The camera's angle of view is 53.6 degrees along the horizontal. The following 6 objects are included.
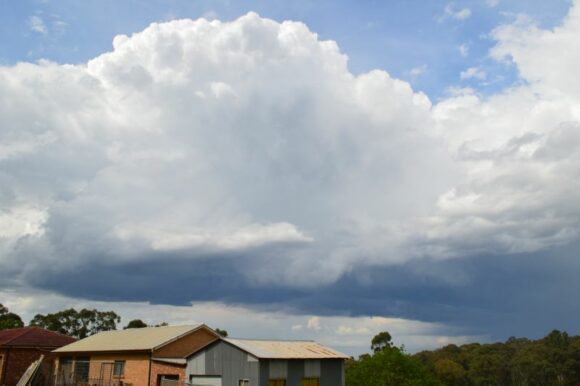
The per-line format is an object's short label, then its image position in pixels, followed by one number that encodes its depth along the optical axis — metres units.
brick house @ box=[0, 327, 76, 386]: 56.47
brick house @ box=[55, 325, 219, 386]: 44.41
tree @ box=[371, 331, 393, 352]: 96.81
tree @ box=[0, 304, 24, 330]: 93.94
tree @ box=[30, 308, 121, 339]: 103.38
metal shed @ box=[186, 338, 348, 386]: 40.66
